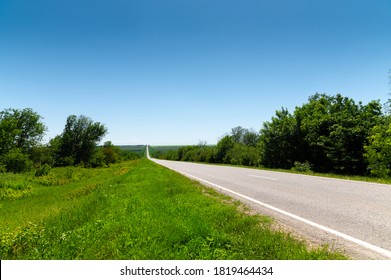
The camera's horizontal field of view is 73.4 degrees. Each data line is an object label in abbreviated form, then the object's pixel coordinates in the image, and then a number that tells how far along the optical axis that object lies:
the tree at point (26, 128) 56.59
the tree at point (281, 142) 31.88
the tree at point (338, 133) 24.78
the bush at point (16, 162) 46.12
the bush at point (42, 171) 31.22
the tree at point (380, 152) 21.83
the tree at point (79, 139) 71.25
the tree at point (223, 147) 63.03
